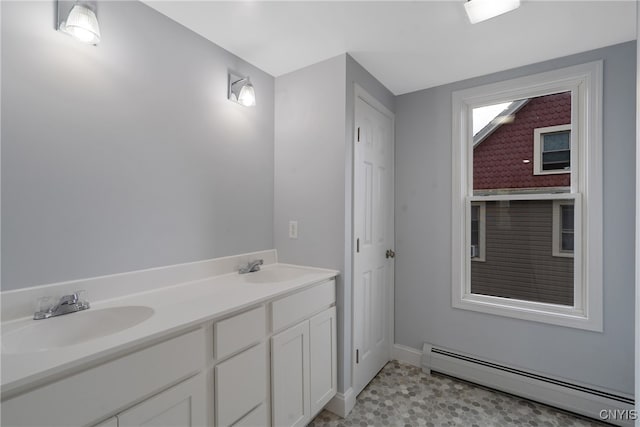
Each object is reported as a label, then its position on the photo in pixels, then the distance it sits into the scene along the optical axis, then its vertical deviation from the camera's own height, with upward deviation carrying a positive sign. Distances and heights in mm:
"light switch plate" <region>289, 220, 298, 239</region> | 2189 -122
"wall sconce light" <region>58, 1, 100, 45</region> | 1191 +799
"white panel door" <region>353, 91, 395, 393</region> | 2115 -215
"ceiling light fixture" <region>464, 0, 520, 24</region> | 1501 +1105
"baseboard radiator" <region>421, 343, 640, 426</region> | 1822 -1216
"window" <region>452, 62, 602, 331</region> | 1950 +120
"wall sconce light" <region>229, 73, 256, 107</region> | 1922 +831
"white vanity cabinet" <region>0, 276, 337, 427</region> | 834 -631
